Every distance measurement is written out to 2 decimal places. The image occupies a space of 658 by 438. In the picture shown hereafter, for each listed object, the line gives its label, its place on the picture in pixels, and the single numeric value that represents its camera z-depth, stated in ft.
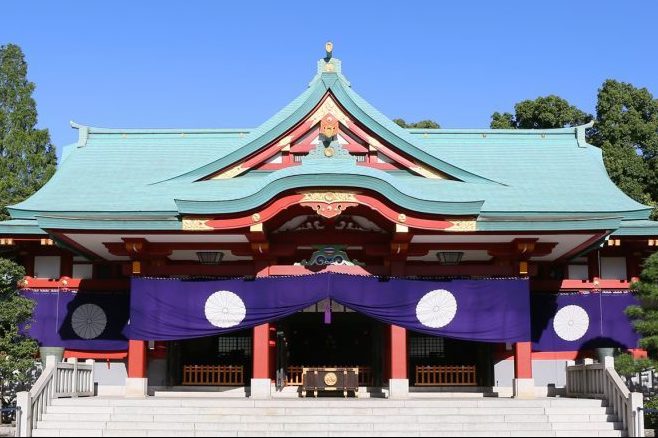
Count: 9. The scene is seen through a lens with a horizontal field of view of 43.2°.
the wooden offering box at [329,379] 60.75
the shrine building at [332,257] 58.03
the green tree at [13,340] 60.44
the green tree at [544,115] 129.49
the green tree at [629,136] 111.34
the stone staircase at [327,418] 49.70
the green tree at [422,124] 141.69
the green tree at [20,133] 97.04
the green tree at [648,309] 53.31
